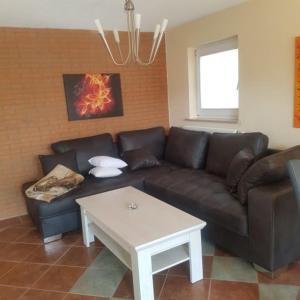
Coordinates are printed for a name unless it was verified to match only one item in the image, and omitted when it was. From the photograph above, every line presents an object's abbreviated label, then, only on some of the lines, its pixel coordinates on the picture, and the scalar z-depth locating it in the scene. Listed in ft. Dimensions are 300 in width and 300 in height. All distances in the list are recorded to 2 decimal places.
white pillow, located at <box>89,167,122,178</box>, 10.64
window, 11.31
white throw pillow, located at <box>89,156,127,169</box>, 10.96
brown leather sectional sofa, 6.64
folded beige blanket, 9.39
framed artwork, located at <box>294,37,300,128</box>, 8.61
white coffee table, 6.01
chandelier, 6.72
